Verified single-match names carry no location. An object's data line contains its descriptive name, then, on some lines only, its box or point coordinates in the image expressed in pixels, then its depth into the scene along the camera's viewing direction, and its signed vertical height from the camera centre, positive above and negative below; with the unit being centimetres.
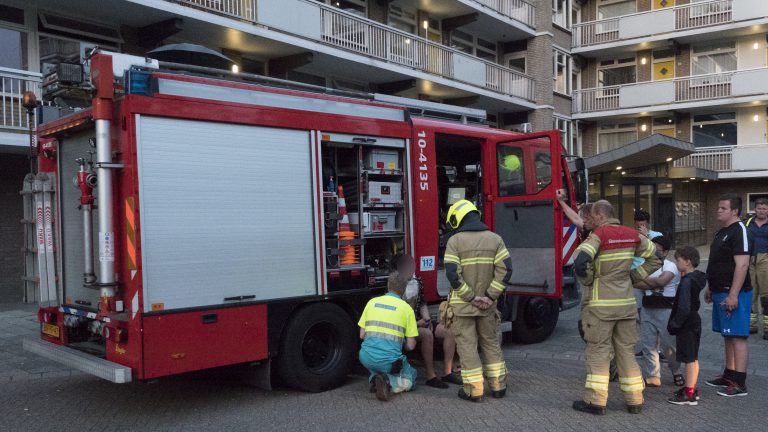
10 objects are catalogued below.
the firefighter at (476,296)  565 -84
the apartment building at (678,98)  2544 +410
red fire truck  503 -15
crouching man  573 -118
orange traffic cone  645 -34
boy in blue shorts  571 -86
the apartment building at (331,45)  1188 +369
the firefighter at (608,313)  526 -96
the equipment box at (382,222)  673 -21
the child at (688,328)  555 -116
